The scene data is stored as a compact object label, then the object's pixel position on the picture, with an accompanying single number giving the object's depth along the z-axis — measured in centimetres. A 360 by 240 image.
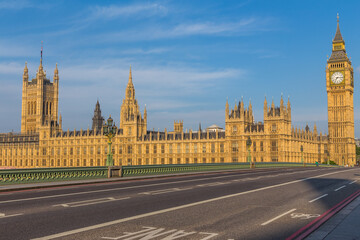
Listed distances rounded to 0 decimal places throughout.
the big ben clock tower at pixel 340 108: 12875
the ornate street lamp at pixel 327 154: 12875
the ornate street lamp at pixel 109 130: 3422
